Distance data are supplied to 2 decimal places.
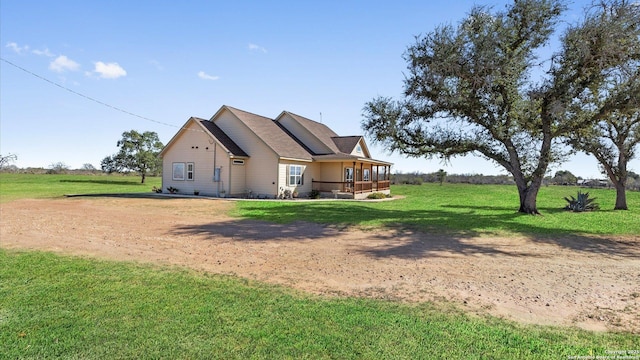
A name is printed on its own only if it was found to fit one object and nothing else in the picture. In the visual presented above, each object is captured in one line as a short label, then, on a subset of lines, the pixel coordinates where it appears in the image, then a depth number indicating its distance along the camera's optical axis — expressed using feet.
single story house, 82.84
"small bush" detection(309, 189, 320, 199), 88.39
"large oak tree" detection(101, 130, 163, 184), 160.86
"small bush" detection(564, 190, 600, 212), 68.49
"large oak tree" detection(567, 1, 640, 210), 44.70
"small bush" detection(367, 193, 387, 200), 93.08
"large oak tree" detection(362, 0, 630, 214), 48.73
